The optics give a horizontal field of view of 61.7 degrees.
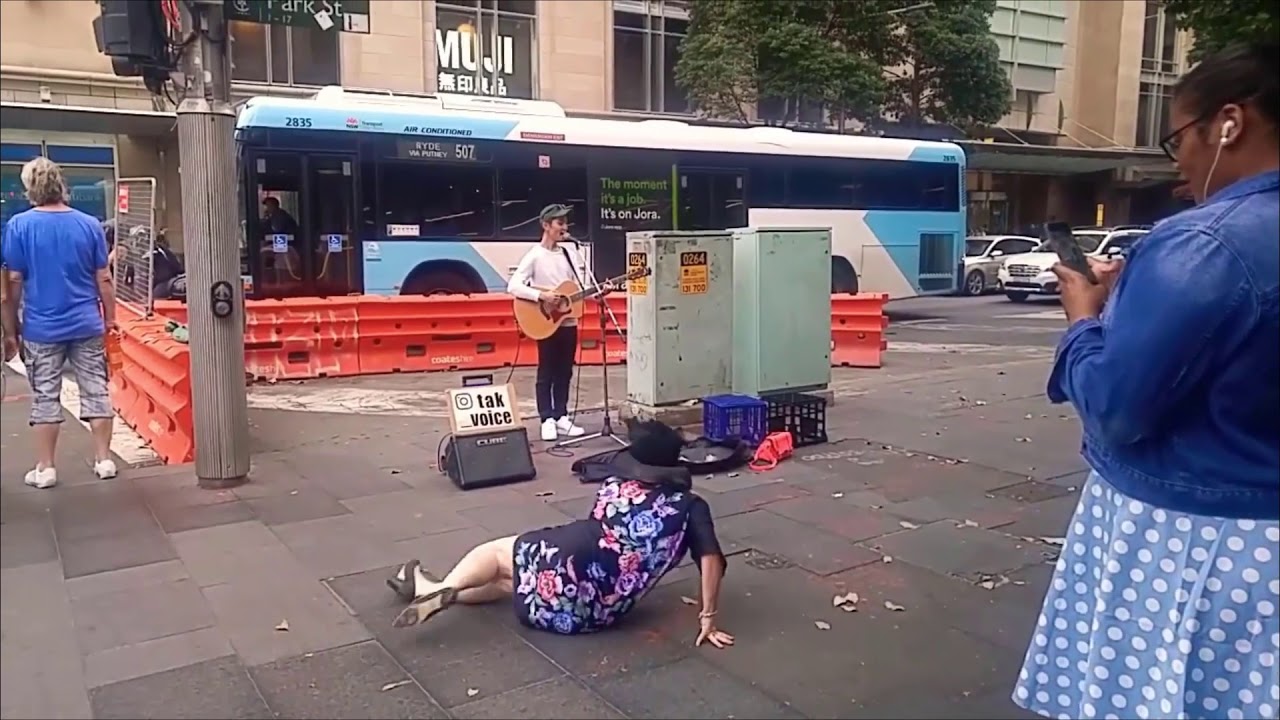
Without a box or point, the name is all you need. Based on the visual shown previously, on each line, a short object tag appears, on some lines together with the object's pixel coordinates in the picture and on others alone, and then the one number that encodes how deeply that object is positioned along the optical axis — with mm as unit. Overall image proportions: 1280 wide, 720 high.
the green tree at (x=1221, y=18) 10320
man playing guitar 8234
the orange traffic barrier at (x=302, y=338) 11422
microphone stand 8172
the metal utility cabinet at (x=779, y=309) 9047
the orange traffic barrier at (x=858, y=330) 13023
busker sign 6922
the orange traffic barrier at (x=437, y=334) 12156
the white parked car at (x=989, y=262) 26656
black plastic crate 8070
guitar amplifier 6770
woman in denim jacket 1651
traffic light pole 6395
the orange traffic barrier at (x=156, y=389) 7281
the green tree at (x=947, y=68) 25859
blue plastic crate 7680
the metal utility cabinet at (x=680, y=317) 8555
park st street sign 4266
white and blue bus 13398
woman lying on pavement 4207
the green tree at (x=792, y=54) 23766
